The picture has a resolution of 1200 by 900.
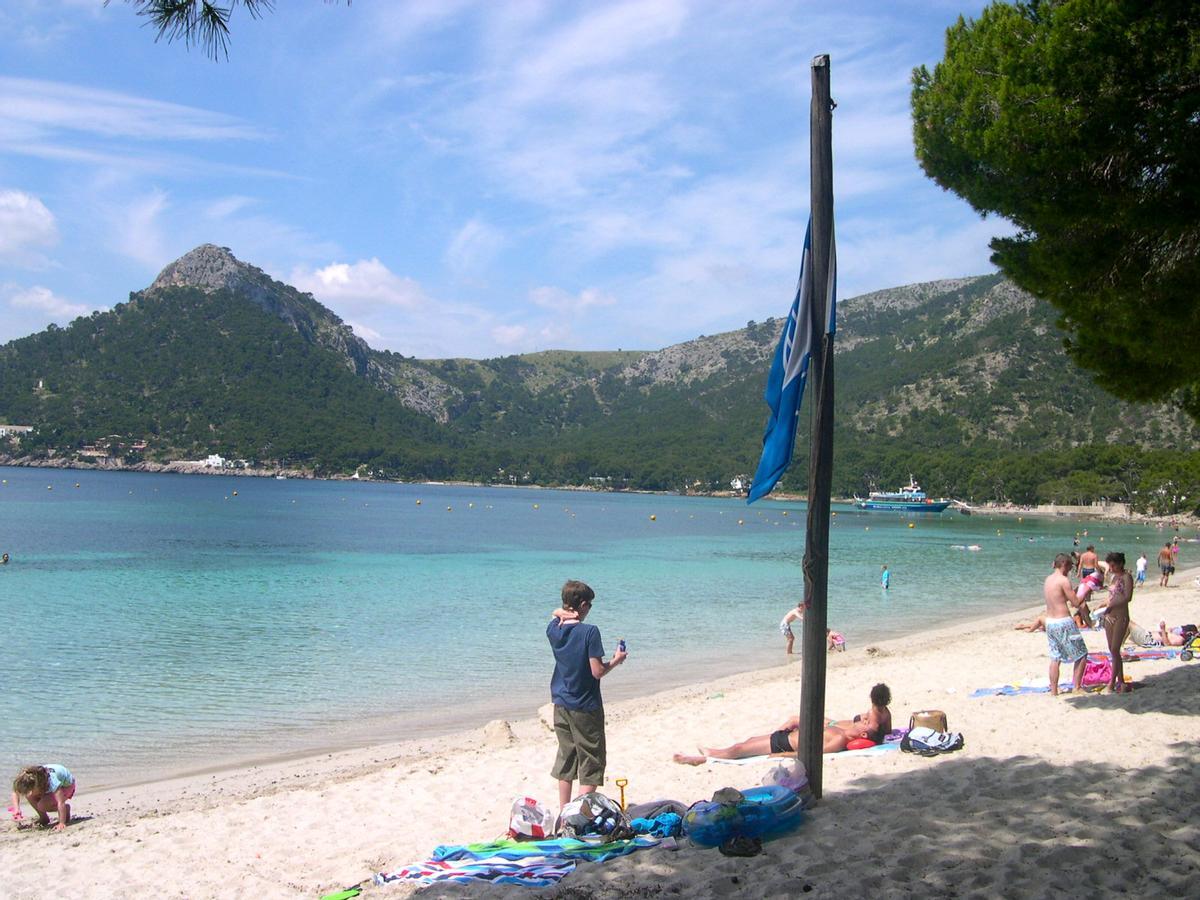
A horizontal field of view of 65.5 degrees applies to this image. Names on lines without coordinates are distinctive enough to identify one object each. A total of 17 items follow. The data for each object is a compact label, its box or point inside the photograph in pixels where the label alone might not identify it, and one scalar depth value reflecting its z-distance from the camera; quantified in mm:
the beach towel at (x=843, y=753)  8083
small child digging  7512
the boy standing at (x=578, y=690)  6016
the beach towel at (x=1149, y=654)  12035
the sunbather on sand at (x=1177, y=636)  13361
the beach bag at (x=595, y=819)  5703
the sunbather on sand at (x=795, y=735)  8352
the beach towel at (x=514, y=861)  5168
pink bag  10125
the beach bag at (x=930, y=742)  7875
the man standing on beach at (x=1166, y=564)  27672
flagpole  5590
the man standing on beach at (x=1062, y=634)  9781
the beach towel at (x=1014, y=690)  10398
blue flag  5637
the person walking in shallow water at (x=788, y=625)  16266
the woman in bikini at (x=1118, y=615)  9477
